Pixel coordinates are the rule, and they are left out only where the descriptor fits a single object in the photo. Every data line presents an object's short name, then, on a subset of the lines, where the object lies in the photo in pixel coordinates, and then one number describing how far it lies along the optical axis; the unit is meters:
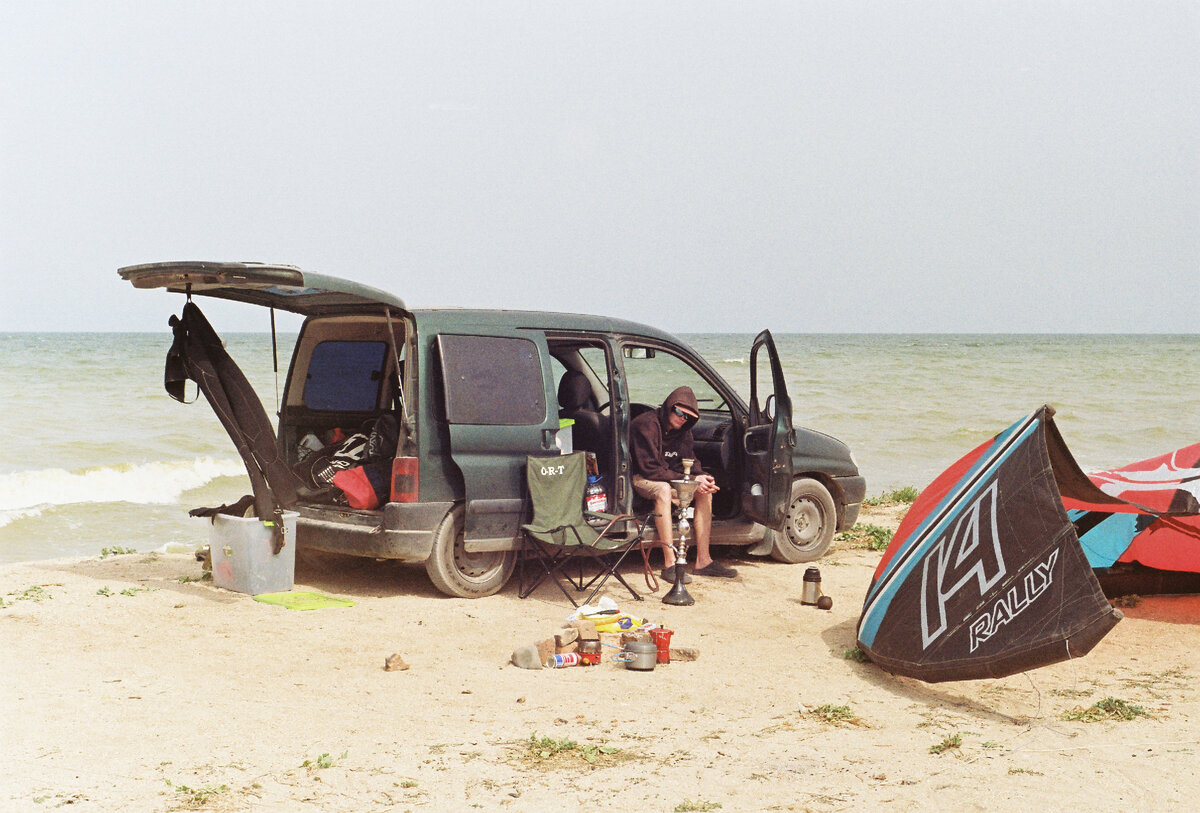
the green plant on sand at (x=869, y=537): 9.80
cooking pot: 5.74
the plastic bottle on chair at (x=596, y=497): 7.57
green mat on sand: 6.85
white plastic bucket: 6.89
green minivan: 6.91
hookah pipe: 7.28
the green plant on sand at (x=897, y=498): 12.84
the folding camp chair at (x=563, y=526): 7.15
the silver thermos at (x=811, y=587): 7.27
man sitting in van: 7.71
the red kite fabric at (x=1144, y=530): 6.80
